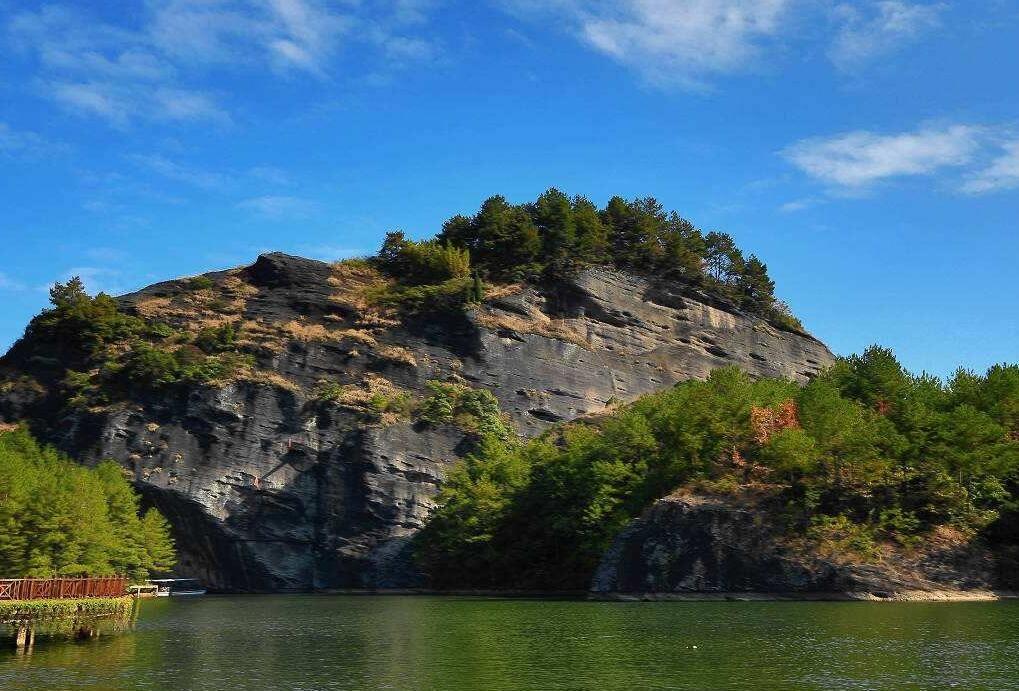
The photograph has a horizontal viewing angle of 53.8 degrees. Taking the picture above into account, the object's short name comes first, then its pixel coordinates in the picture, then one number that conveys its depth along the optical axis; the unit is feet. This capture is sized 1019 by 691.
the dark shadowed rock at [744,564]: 216.13
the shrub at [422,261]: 412.57
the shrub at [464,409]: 352.08
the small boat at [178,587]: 319.27
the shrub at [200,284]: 400.67
